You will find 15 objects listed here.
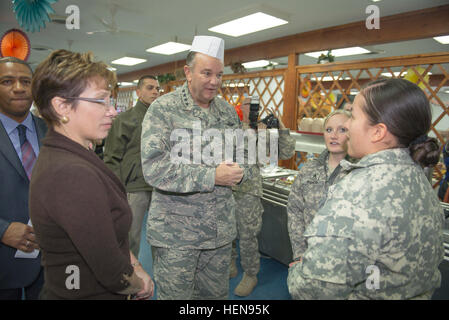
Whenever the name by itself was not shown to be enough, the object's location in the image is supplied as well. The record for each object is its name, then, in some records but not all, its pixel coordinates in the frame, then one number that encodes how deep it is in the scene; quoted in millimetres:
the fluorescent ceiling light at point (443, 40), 3652
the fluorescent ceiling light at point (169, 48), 5000
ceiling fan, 3331
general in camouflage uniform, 1091
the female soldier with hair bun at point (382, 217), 639
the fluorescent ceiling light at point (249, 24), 3345
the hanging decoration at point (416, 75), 2688
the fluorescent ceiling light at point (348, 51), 4271
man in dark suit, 1014
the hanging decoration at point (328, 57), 3534
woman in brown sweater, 631
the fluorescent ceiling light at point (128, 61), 6727
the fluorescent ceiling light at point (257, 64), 6126
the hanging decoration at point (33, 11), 1402
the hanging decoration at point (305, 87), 4016
